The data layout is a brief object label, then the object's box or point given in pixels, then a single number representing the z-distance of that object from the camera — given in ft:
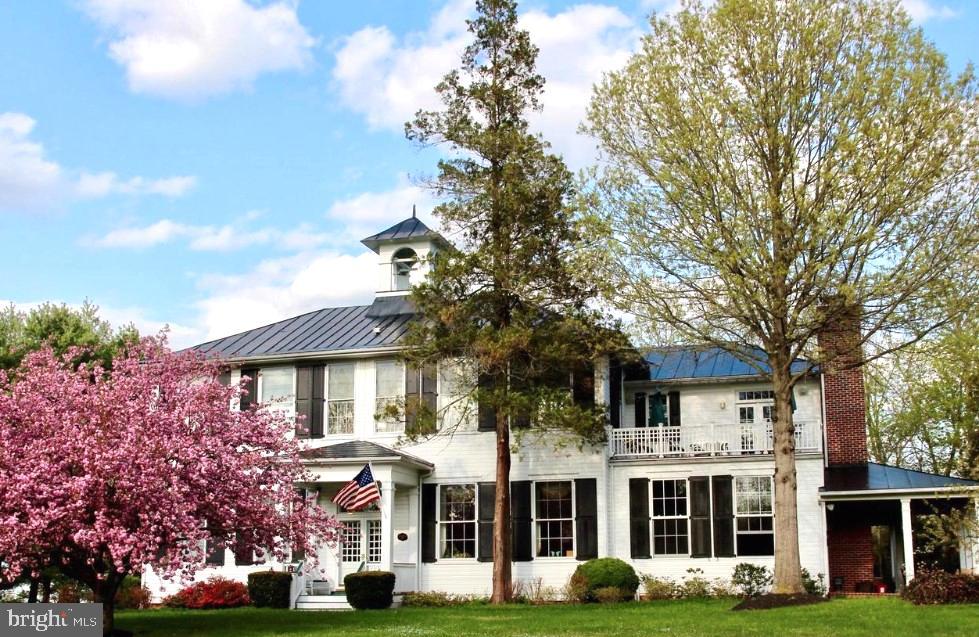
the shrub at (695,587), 79.10
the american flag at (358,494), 78.54
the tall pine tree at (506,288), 77.25
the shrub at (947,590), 62.23
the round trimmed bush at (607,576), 77.92
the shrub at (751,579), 78.07
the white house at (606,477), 82.17
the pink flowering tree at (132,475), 54.44
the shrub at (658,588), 79.56
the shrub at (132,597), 86.07
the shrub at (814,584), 75.87
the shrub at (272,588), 82.07
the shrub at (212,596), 83.92
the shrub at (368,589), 79.05
